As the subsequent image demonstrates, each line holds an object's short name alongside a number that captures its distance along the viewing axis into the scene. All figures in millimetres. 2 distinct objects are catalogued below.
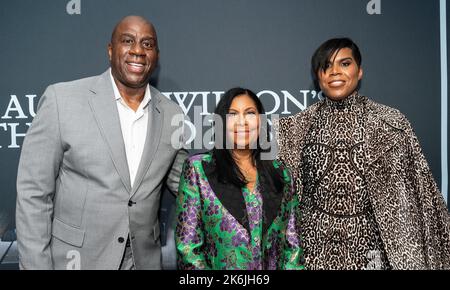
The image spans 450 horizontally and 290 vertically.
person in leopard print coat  2340
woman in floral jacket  2070
